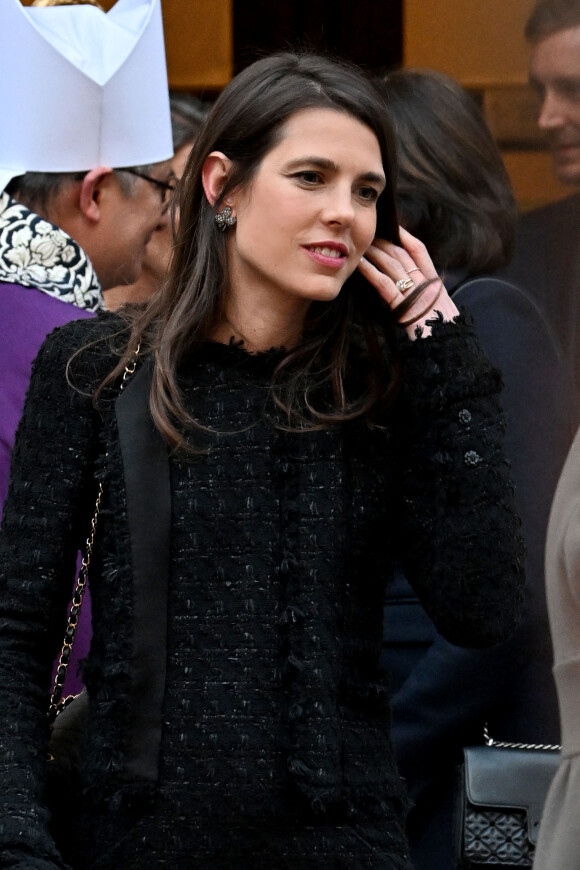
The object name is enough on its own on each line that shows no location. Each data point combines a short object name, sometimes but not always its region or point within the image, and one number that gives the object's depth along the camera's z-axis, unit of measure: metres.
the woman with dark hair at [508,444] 6.32
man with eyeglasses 6.99
